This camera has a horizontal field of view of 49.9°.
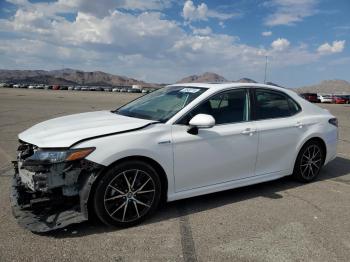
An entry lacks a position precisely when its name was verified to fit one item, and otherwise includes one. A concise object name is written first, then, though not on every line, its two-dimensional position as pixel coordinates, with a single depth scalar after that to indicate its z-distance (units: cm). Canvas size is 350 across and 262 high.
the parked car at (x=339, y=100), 4931
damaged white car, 382
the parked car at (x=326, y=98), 4916
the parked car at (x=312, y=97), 4922
